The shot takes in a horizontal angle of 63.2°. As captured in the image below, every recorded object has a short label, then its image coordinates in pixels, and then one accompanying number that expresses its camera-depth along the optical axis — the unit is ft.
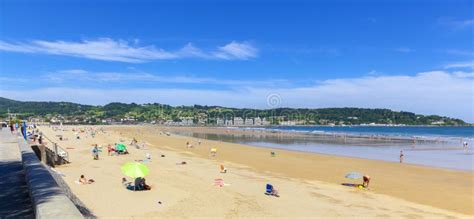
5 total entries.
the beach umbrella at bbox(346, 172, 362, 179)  58.15
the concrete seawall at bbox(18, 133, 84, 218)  12.79
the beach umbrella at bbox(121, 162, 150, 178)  46.62
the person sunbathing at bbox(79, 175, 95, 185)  49.55
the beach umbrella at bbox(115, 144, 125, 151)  97.27
